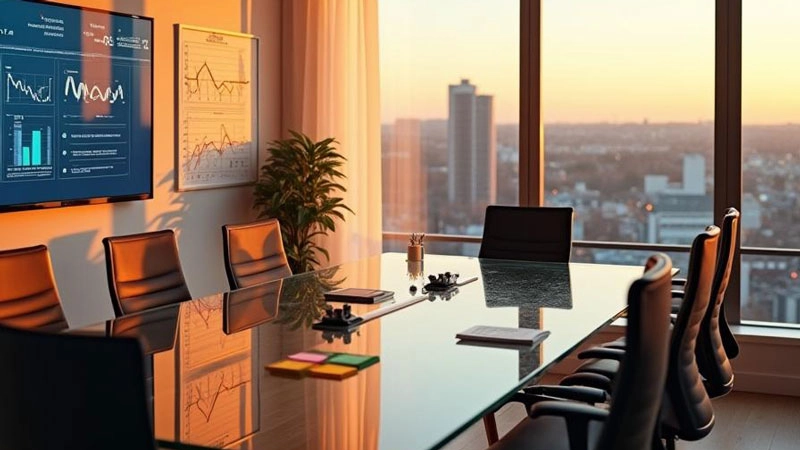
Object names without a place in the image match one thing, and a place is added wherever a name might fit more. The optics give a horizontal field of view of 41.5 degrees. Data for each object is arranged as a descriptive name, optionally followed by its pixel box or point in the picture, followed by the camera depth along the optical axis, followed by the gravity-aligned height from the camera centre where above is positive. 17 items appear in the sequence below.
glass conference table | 2.44 -0.44
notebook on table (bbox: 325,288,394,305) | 4.23 -0.34
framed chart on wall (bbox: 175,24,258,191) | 6.22 +0.63
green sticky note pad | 3.05 -0.44
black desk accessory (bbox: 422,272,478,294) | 4.56 -0.31
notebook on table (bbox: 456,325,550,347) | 3.38 -0.40
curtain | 7.07 +0.81
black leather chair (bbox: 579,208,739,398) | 4.13 -0.49
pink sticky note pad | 3.09 -0.43
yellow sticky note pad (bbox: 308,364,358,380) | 2.90 -0.45
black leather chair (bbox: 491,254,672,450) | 2.20 -0.34
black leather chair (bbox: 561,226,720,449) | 3.32 -0.50
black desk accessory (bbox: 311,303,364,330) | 3.65 -0.38
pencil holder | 5.45 -0.21
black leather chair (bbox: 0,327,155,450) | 2.03 -0.36
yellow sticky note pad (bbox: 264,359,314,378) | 2.95 -0.44
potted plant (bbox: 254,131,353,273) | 6.67 +0.12
